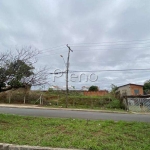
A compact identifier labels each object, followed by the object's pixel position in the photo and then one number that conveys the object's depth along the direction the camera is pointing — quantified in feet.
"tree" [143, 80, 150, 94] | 143.19
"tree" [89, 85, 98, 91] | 136.63
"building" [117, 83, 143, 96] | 111.19
